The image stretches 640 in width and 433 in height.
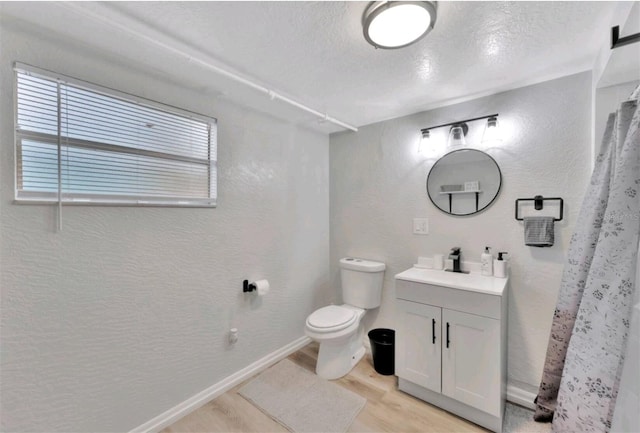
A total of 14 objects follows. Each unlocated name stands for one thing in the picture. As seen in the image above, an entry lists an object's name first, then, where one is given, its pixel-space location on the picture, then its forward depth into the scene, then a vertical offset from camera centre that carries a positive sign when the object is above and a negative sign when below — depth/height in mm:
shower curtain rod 990 +689
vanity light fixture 1884 +654
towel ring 1674 +104
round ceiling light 1063 +846
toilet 2021 -809
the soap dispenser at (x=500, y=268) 1803 -344
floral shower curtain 979 -302
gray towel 1665 -87
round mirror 1930 +278
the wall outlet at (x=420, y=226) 2213 -68
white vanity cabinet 1562 -799
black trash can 2115 -1119
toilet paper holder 2049 -528
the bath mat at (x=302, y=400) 1652 -1266
